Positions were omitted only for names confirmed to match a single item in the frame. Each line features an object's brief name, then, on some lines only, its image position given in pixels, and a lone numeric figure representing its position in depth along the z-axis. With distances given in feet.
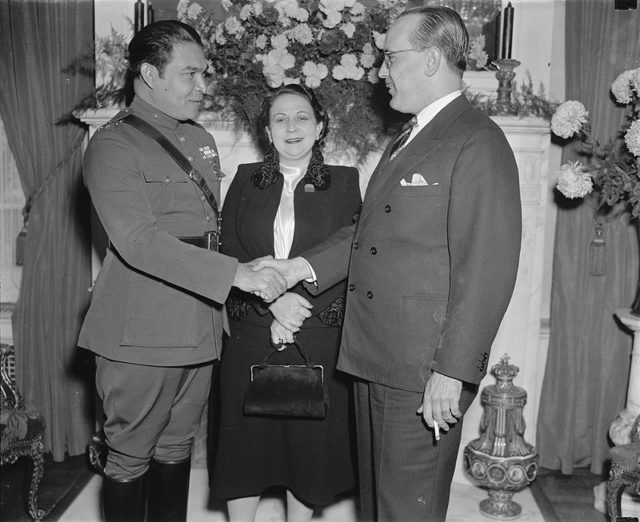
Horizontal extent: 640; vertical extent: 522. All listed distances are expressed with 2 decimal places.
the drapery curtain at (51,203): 12.87
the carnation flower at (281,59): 11.26
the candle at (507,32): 11.96
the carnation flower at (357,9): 11.36
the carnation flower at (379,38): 11.26
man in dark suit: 6.83
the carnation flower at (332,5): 11.26
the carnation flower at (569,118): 11.92
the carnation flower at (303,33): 11.28
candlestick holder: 12.24
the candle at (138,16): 12.07
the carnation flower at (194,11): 11.96
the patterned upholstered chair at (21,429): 10.63
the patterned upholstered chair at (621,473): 10.21
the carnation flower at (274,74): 11.34
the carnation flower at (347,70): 11.47
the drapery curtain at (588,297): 12.27
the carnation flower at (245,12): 11.46
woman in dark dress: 9.71
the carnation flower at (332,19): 11.27
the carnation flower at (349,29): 11.36
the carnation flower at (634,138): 10.65
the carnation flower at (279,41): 11.30
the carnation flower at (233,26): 11.51
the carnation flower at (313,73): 11.33
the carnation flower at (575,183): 11.67
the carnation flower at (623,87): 11.45
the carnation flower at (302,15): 11.26
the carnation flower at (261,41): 11.48
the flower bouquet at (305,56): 11.36
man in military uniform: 8.09
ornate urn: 11.57
